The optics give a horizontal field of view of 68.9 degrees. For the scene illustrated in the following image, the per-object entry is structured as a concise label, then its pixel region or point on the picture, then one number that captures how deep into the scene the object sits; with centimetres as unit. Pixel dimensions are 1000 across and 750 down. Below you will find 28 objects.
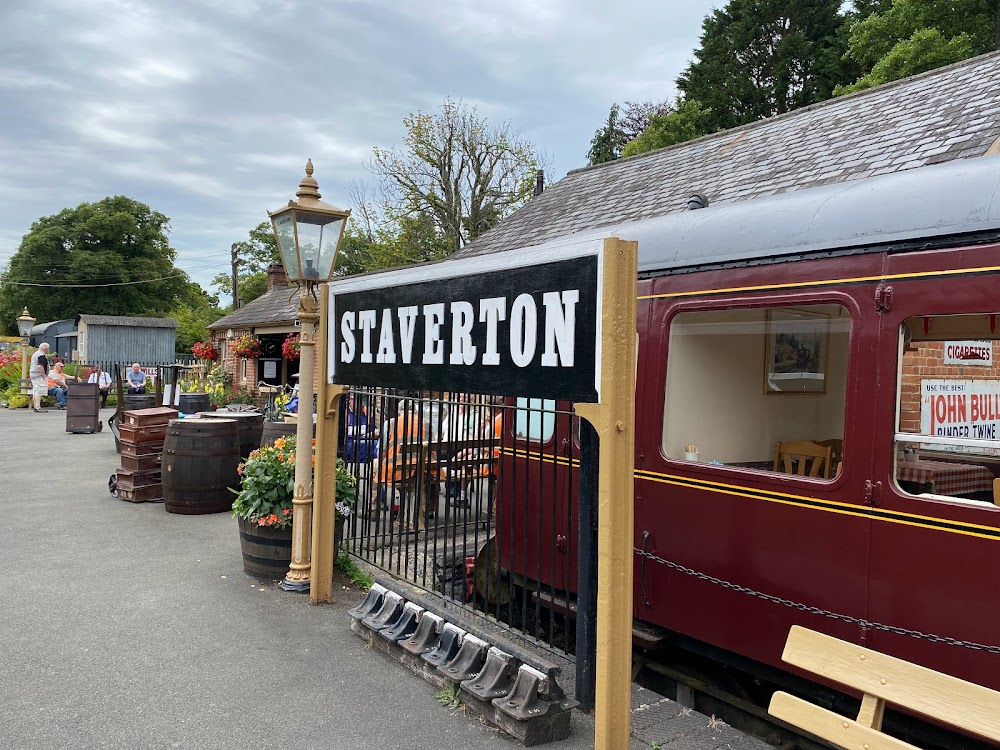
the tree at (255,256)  5553
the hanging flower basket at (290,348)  1678
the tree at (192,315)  5031
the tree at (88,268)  4975
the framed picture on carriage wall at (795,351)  373
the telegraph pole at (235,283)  4103
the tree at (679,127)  2680
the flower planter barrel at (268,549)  557
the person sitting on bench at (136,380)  1650
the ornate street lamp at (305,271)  538
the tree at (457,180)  3033
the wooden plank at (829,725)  234
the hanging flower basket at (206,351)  2109
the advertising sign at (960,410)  333
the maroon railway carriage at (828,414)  294
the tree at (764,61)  2666
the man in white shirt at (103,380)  1947
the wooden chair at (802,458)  408
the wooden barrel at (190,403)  1172
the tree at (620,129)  3491
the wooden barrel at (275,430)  804
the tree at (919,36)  1825
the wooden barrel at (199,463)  761
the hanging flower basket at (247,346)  2050
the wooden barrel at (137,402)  1358
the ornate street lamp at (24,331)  2472
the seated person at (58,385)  2234
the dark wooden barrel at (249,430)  945
